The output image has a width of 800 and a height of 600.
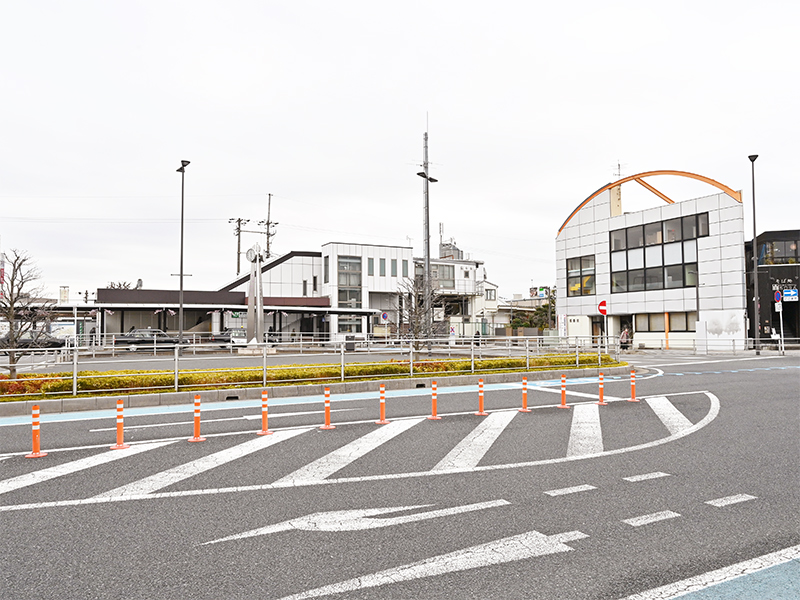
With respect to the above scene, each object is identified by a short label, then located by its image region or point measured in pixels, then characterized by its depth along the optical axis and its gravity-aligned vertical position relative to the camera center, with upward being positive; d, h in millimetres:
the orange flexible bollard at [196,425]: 9977 -1581
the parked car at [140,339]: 41000 -731
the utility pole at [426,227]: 22797 +3719
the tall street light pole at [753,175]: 36469 +8851
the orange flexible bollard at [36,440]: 8773 -1608
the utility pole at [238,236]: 77938 +11853
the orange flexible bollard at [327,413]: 11055 -1559
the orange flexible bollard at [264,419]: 10378 -1571
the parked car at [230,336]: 45012 -661
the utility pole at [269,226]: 76625 +12679
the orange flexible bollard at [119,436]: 9326 -1663
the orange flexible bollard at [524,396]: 13141 -1518
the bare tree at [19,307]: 22812 +917
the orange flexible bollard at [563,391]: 13594 -1478
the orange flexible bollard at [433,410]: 12086 -1675
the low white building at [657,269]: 41688 +4170
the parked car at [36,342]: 23022 -692
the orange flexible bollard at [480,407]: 12446 -1686
